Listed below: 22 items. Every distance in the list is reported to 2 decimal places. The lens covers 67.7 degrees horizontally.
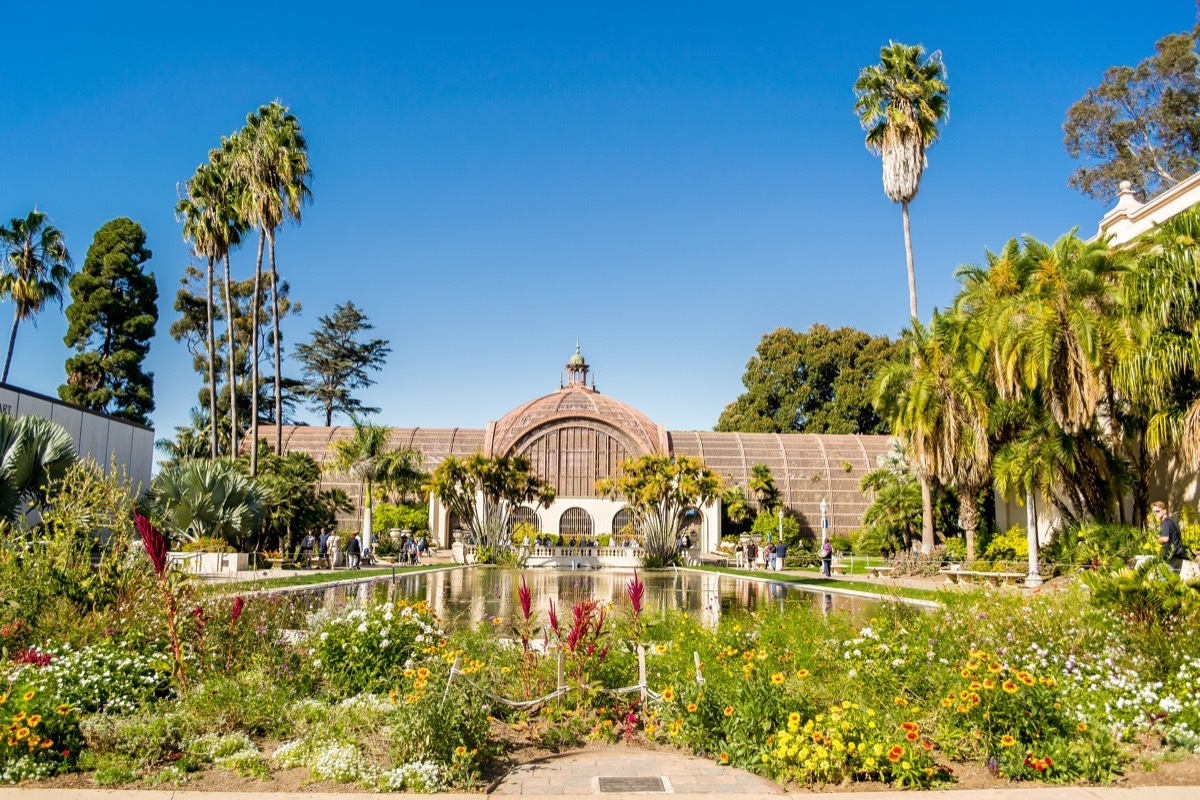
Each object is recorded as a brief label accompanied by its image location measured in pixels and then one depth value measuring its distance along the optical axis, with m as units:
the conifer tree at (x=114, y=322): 46.59
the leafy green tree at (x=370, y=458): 40.56
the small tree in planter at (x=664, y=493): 35.41
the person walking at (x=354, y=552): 30.41
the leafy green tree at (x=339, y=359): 73.31
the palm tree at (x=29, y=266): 35.12
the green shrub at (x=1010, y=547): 25.98
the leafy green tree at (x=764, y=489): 48.28
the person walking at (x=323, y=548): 32.29
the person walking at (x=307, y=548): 30.08
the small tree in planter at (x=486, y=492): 36.70
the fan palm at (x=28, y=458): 17.78
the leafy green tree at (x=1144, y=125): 40.84
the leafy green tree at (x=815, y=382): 64.88
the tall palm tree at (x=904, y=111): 28.83
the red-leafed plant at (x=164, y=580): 6.29
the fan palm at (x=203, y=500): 25.78
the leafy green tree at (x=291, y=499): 31.59
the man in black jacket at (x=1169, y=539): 11.92
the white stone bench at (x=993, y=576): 21.41
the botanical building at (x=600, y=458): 48.94
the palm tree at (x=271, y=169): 30.59
